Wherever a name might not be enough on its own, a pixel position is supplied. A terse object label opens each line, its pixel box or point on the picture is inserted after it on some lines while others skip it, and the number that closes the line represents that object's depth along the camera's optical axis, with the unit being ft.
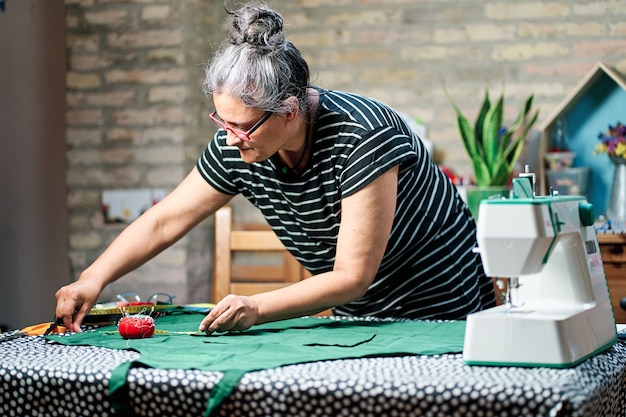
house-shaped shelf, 13.70
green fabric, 4.94
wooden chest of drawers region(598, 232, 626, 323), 11.85
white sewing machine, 4.92
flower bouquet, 13.24
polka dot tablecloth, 4.46
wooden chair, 9.75
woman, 6.22
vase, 13.32
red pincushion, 5.95
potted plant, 13.07
